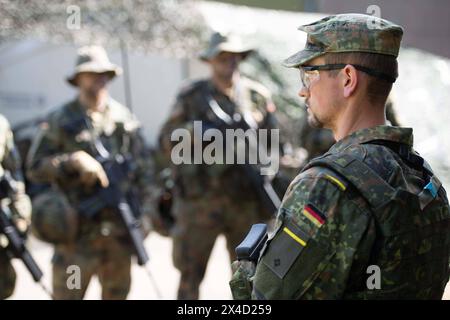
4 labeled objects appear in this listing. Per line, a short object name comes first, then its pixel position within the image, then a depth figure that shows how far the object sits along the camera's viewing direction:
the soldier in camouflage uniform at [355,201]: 4.18
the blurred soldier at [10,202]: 10.13
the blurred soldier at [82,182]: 11.16
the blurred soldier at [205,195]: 11.96
